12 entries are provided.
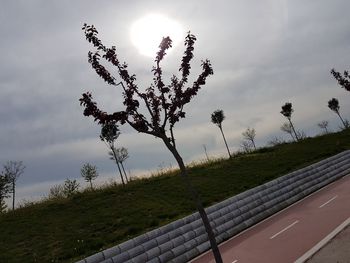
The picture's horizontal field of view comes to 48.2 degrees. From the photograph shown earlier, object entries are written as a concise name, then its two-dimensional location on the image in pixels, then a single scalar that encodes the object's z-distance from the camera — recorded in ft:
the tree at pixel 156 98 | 30.68
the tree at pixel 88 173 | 183.06
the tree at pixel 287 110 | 215.92
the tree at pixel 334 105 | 239.09
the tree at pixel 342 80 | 63.10
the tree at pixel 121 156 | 178.74
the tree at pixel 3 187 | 137.49
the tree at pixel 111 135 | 147.43
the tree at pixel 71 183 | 152.41
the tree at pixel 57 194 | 98.08
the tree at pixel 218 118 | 190.70
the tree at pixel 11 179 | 140.15
